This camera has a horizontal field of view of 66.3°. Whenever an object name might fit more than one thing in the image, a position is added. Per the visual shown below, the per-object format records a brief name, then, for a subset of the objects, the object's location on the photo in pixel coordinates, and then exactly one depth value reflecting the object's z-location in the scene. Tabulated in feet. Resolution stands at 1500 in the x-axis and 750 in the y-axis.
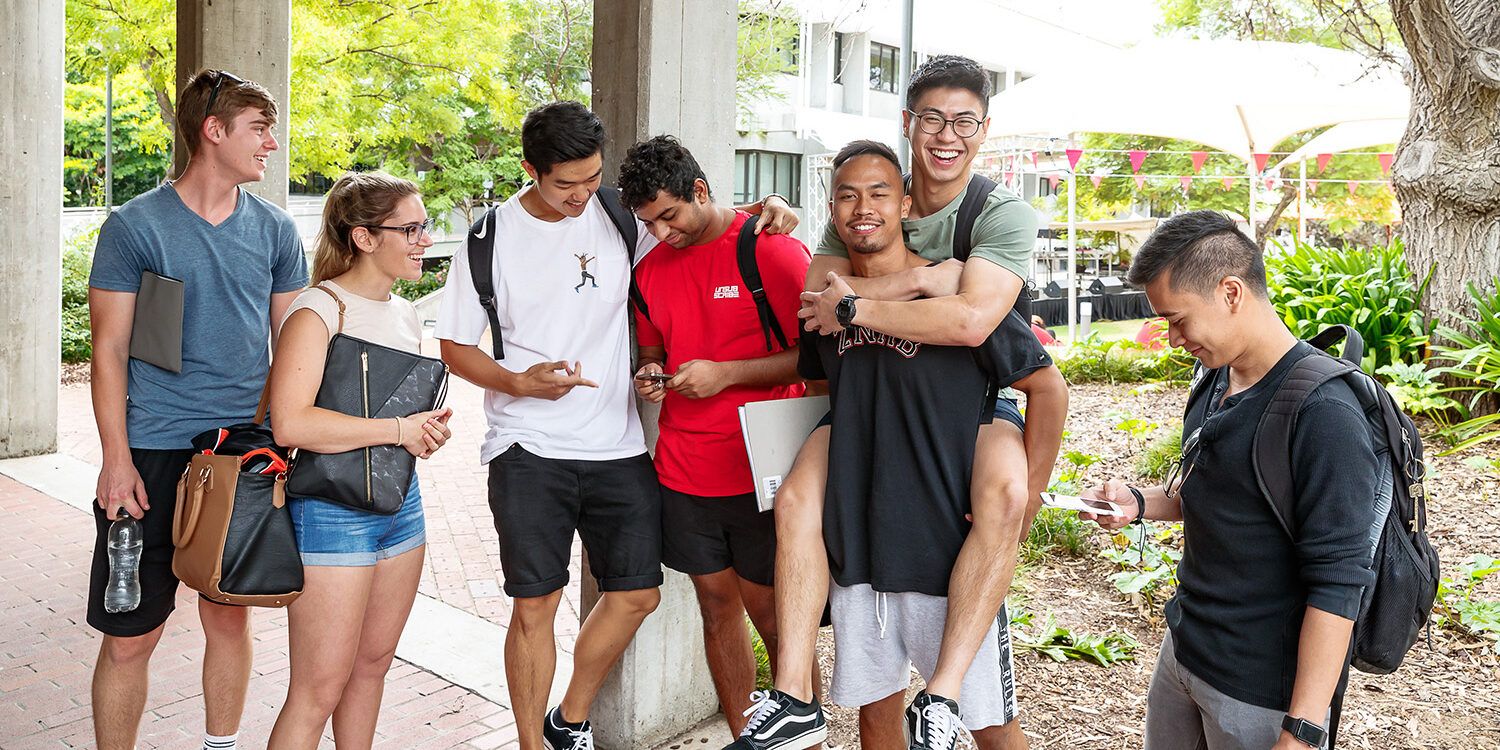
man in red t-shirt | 11.39
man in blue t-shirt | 11.35
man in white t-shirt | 11.69
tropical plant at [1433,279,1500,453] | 26.32
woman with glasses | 9.92
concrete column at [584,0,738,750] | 12.96
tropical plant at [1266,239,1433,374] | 30.14
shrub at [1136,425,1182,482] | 25.57
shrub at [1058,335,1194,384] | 38.47
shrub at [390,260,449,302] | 82.94
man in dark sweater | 7.67
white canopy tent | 45.70
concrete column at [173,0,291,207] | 21.54
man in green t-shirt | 9.57
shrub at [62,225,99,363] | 46.85
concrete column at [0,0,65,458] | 29.68
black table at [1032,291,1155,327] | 64.90
